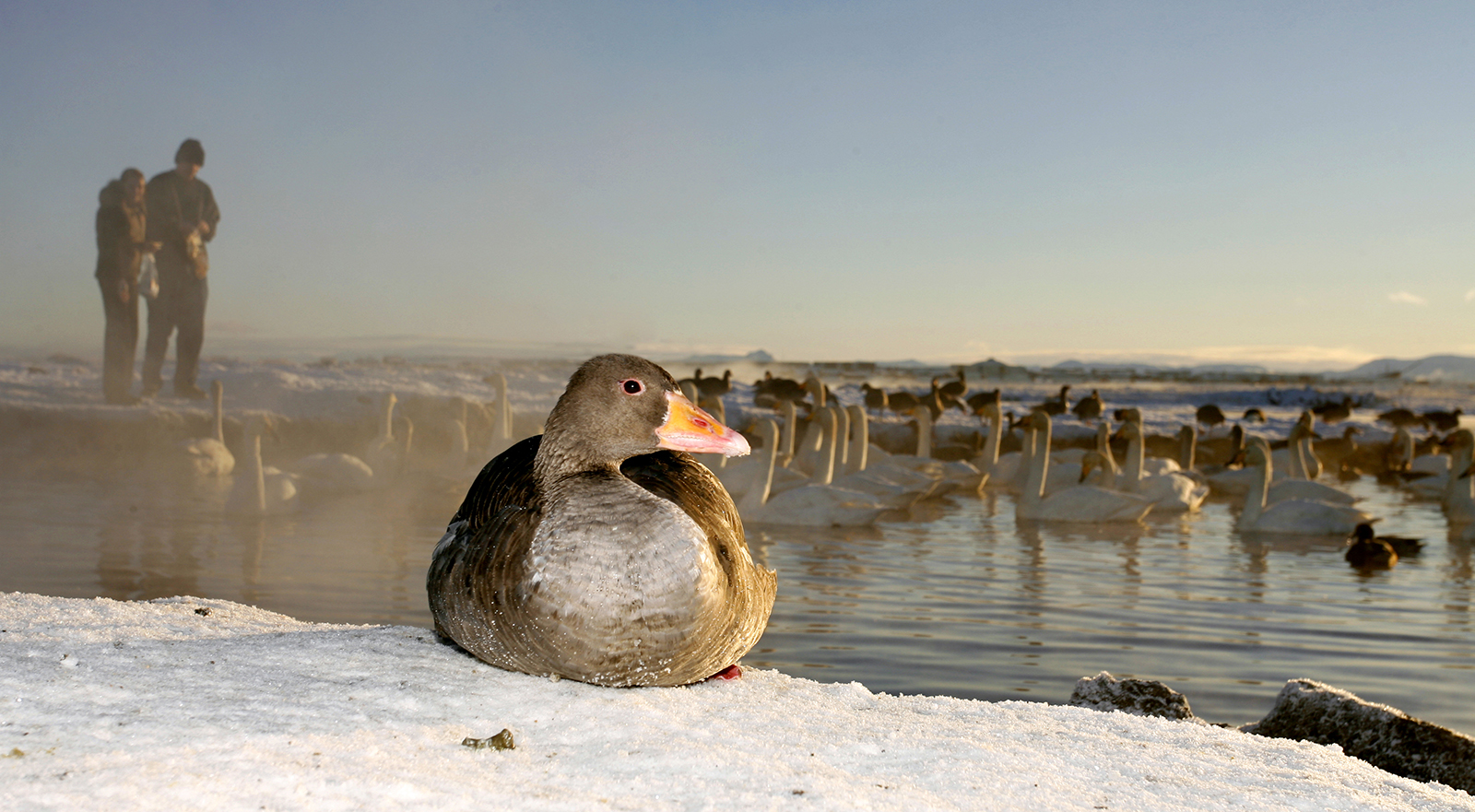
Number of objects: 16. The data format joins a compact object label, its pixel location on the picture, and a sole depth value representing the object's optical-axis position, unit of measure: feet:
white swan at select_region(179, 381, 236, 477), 56.08
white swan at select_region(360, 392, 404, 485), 60.44
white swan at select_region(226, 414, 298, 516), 46.26
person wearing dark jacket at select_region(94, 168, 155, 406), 58.49
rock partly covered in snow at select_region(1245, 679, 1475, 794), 16.19
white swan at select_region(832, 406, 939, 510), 57.06
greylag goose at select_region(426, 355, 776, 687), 13.46
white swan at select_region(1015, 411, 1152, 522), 57.00
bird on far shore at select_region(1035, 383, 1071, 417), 137.00
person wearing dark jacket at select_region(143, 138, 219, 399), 57.93
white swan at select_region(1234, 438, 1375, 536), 52.70
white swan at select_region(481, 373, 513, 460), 65.82
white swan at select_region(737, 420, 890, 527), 50.98
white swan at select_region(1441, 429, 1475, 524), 60.85
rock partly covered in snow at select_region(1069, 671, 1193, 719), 18.84
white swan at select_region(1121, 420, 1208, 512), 62.39
